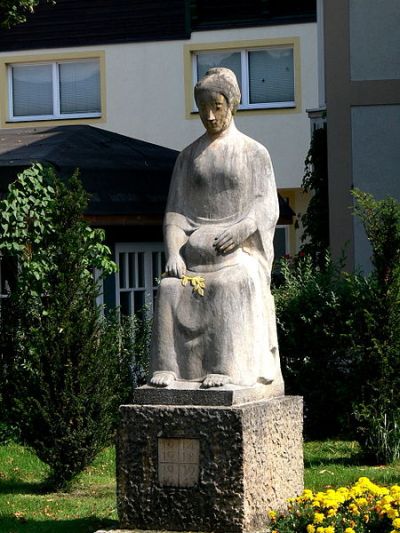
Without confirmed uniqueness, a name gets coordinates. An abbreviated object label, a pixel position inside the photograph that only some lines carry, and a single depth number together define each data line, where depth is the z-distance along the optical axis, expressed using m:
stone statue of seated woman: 9.19
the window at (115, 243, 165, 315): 17.69
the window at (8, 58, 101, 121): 31.17
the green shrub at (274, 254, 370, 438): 14.01
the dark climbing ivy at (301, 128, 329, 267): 19.92
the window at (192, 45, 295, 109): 29.83
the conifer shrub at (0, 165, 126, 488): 12.02
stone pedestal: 8.91
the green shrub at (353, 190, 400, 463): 12.62
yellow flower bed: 8.59
